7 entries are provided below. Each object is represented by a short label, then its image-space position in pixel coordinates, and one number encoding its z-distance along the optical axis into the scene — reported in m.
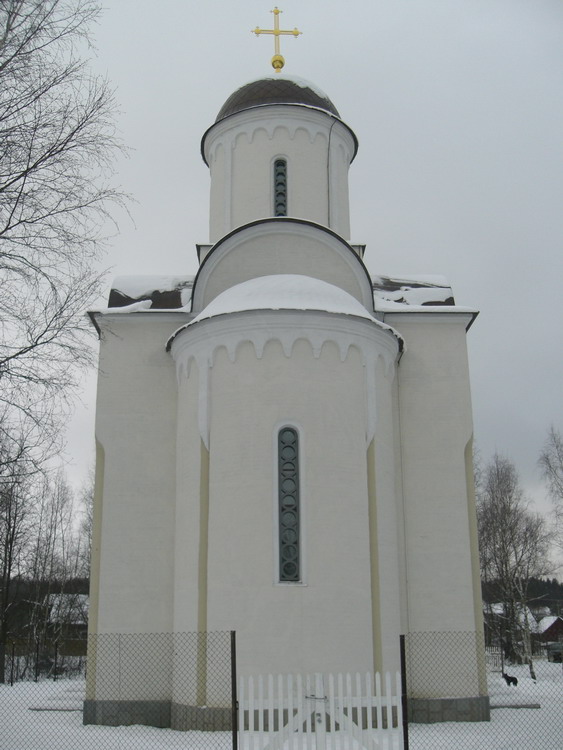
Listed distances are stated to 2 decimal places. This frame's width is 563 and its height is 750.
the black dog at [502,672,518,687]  18.62
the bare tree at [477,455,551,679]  27.44
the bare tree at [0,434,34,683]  23.92
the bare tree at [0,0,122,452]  7.80
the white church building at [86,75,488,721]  11.43
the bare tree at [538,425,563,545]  25.58
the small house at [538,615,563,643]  46.62
